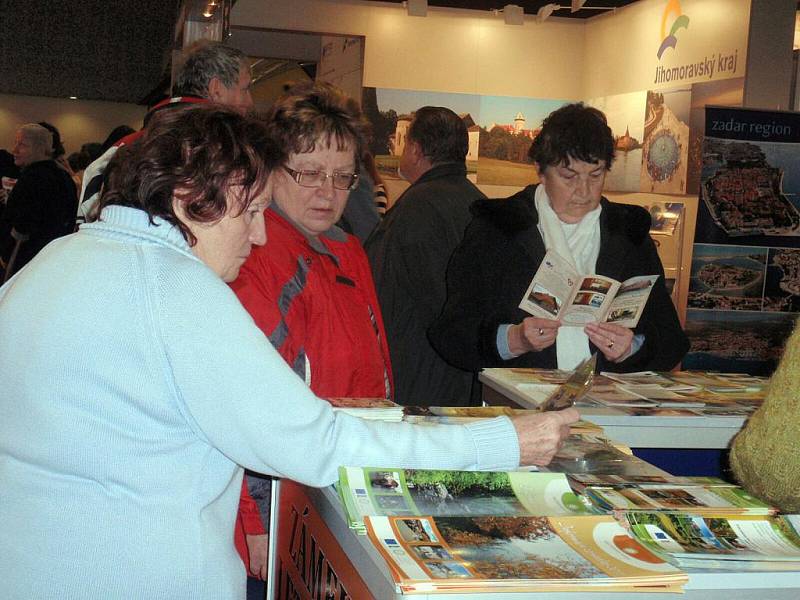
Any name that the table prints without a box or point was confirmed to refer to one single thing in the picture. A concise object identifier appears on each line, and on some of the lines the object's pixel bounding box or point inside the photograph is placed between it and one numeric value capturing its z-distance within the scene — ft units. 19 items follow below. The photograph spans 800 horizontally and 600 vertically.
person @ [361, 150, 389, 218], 14.08
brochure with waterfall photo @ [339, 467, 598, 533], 5.07
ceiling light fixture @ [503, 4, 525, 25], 29.40
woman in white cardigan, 4.58
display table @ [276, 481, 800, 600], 4.53
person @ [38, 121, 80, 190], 20.76
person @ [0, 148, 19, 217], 25.99
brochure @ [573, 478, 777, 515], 5.37
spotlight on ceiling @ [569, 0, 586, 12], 25.41
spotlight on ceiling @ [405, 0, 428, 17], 29.14
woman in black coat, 10.02
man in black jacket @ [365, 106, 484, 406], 12.32
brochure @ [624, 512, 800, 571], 4.70
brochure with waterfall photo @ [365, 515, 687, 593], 4.20
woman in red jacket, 7.15
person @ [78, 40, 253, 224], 12.17
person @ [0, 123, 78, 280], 19.02
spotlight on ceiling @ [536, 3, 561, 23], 28.35
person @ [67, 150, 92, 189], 30.80
